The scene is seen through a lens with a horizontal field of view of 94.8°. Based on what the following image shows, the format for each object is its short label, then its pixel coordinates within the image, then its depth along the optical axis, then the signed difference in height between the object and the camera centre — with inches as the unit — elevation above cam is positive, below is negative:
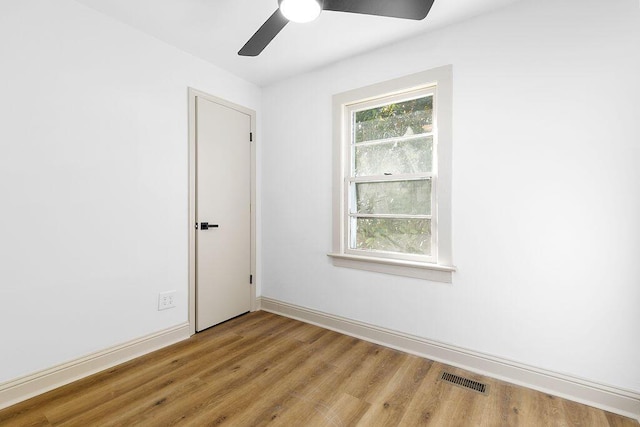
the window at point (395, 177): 89.4 +11.8
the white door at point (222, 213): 110.0 -0.9
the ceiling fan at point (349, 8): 57.1 +40.7
